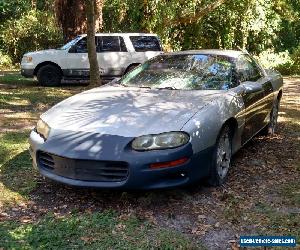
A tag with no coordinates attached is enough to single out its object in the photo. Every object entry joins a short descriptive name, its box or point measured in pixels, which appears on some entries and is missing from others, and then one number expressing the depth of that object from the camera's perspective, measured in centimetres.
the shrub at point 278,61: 1805
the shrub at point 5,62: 2022
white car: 1288
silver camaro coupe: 398
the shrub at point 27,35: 2097
